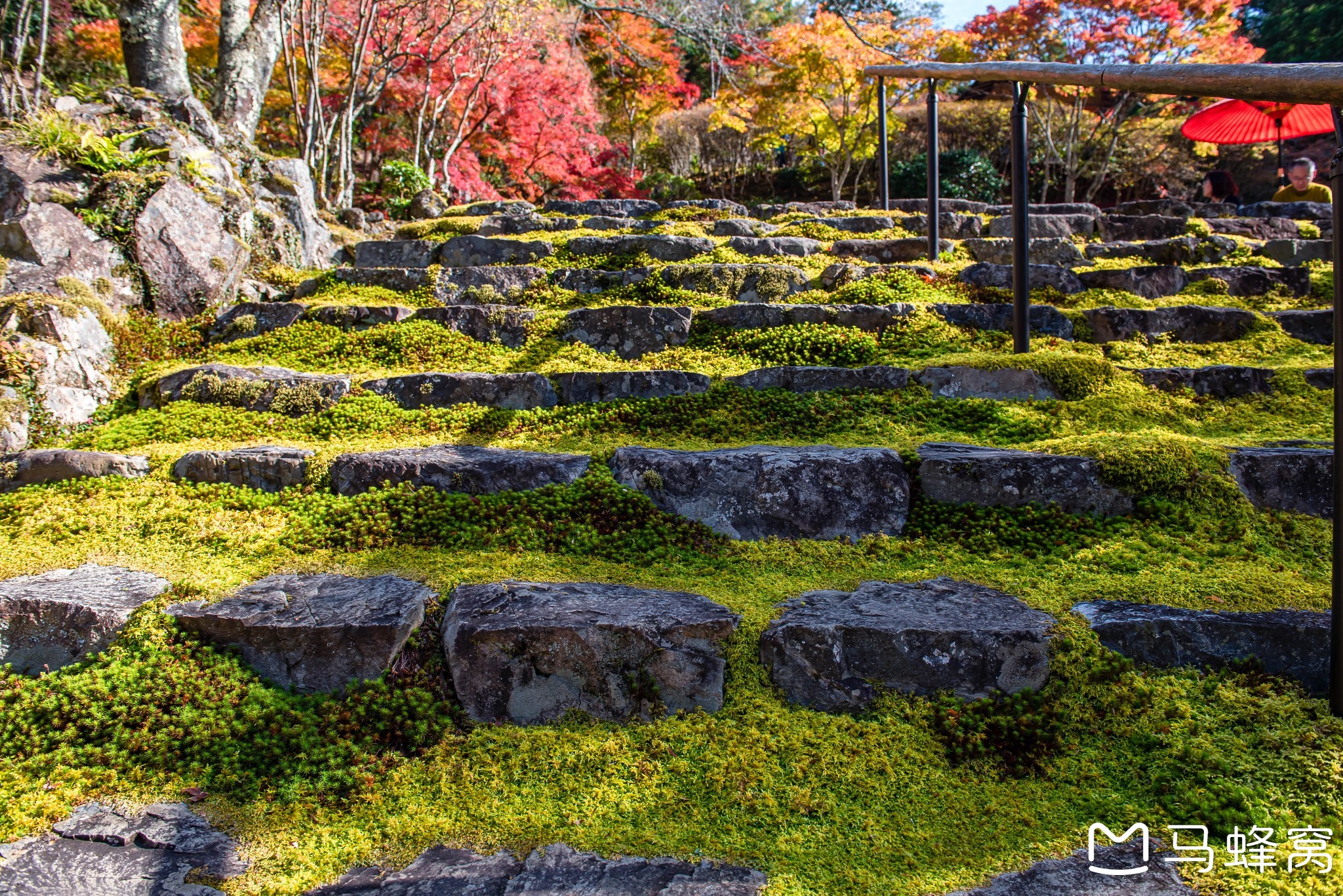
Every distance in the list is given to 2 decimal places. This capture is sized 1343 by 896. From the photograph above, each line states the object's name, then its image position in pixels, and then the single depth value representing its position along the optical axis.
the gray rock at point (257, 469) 3.51
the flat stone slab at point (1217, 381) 4.00
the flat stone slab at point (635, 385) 4.20
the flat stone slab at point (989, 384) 4.02
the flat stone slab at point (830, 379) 4.14
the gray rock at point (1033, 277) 5.21
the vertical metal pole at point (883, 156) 6.69
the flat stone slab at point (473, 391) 4.23
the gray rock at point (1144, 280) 5.22
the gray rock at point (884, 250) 5.90
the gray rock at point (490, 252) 6.09
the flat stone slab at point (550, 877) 1.84
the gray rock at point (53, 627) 2.56
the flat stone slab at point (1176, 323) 4.62
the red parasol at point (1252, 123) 7.16
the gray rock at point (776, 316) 4.80
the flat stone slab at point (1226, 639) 2.33
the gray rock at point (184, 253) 5.23
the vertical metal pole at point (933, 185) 5.55
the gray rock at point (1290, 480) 3.09
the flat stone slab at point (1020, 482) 3.16
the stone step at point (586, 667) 2.41
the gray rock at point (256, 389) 4.20
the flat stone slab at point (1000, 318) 4.65
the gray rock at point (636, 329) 4.78
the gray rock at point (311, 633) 2.48
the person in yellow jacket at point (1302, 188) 7.65
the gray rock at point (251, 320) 5.05
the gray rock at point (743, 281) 5.34
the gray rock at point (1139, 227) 6.50
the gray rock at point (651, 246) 5.97
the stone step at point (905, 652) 2.35
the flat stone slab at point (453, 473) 3.39
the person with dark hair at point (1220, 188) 8.41
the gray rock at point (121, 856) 1.87
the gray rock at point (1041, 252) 5.72
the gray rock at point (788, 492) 3.22
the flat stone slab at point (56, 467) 3.51
